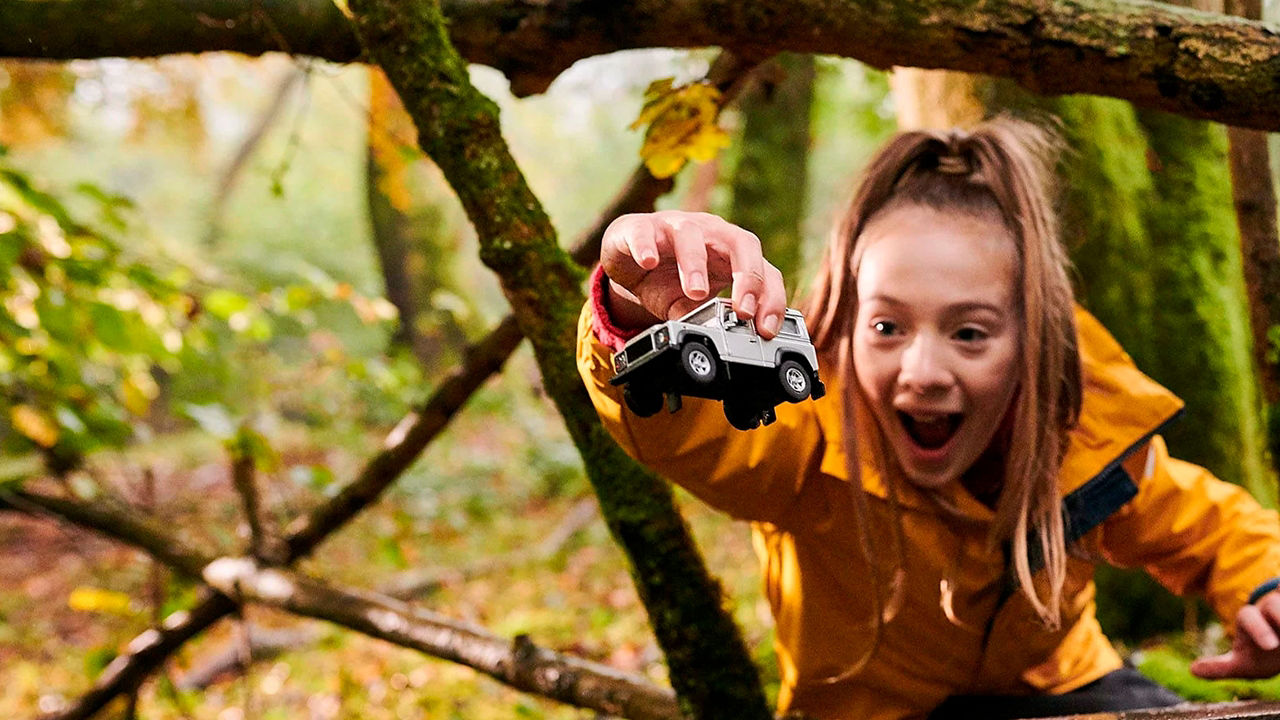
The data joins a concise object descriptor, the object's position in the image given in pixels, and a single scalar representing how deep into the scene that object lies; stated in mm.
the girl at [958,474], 1728
